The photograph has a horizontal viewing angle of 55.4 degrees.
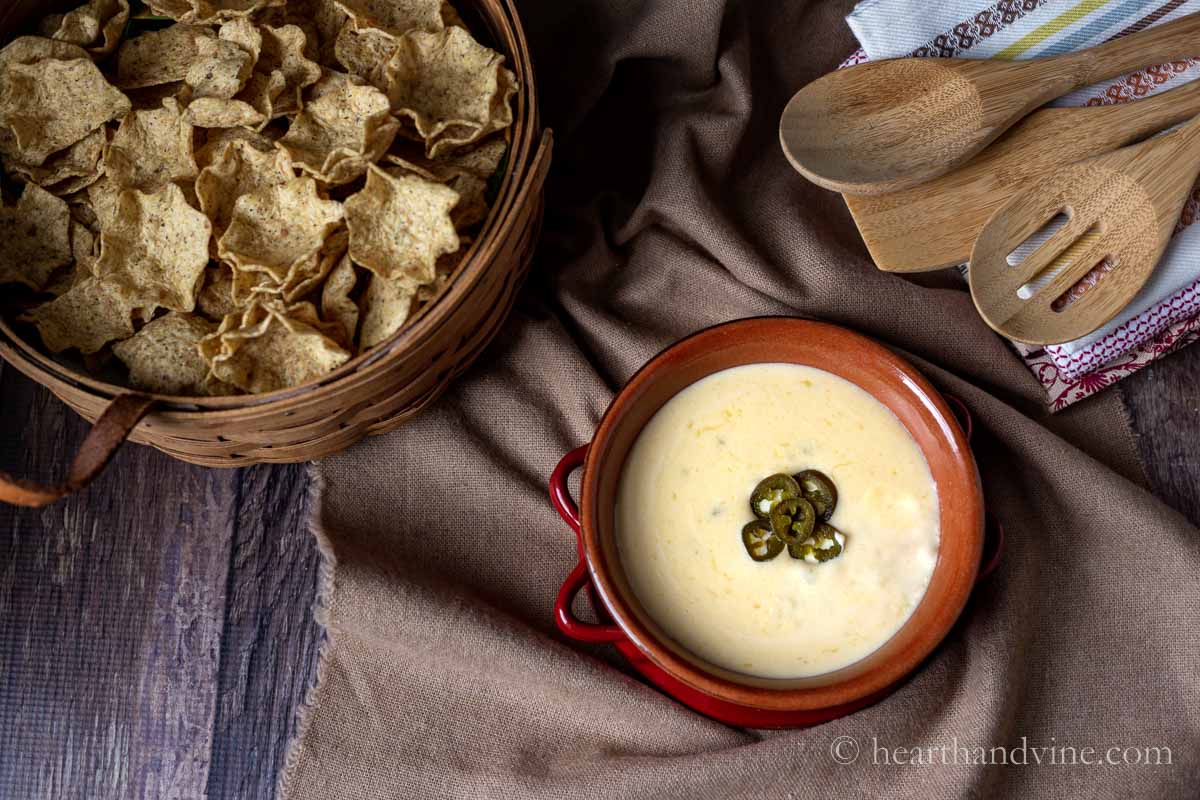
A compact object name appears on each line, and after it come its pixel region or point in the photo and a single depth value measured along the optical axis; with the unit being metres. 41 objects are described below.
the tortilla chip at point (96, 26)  1.38
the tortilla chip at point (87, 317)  1.31
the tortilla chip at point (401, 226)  1.26
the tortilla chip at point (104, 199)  1.33
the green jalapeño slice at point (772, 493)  1.35
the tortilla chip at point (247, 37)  1.33
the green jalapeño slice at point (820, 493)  1.36
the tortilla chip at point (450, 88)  1.33
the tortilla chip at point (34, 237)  1.34
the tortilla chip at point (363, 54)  1.37
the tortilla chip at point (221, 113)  1.30
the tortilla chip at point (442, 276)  1.31
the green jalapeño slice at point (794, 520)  1.32
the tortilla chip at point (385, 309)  1.30
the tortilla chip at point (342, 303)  1.32
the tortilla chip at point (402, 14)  1.37
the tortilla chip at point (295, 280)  1.28
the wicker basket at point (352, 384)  1.25
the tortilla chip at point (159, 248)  1.31
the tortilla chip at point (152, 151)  1.34
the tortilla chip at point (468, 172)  1.34
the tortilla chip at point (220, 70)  1.32
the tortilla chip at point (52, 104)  1.32
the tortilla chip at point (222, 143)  1.35
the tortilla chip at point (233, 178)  1.33
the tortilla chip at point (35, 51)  1.34
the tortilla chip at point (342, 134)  1.29
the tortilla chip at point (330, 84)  1.33
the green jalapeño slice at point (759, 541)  1.35
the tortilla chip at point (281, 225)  1.31
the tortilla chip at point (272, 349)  1.26
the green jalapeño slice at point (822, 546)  1.33
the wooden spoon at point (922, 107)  1.43
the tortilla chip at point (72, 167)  1.35
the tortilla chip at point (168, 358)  1.31
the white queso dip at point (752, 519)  1.36
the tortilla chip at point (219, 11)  1.34
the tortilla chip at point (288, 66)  1.34
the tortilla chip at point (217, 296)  1.36
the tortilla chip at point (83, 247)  1.36
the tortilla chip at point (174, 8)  1.35
